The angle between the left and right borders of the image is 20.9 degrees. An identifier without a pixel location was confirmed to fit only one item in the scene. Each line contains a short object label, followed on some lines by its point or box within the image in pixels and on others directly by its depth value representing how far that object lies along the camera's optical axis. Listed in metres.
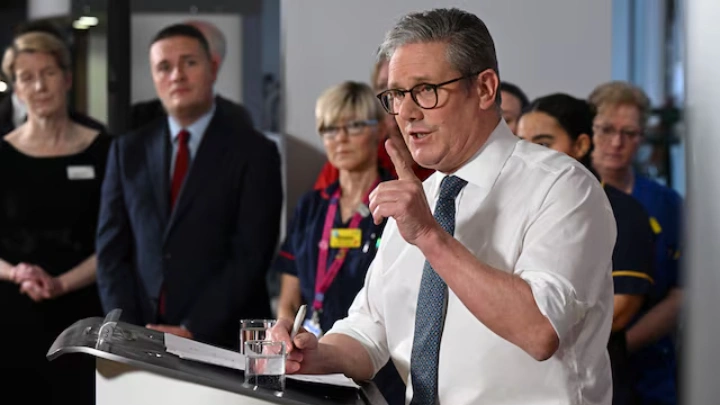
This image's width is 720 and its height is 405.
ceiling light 9.30
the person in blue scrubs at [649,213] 6.89
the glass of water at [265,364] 3.42
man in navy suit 7.70
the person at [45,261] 8.42
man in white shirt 3.36
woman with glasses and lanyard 7.13
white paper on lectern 3.60
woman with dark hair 5.92
